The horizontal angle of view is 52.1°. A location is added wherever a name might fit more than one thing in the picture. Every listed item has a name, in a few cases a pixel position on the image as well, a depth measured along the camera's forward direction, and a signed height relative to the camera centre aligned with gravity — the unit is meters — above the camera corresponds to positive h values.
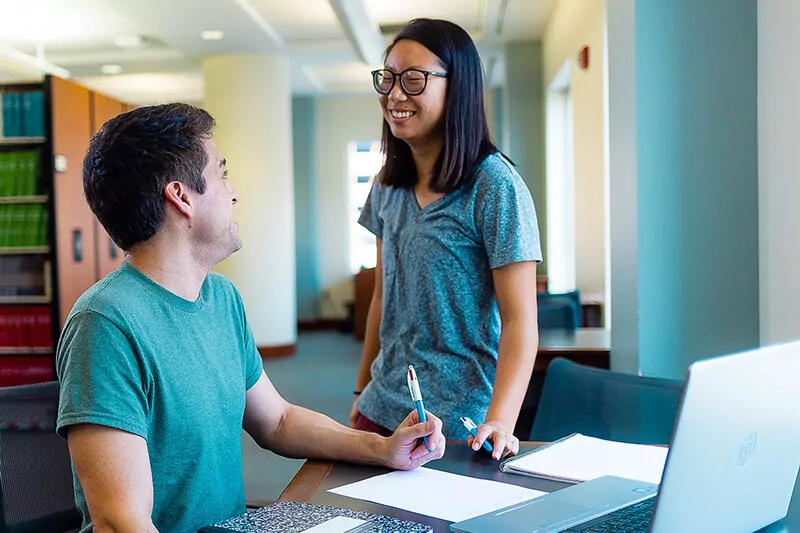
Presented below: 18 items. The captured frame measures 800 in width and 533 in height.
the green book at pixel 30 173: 5.24 +0.48
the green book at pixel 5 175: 5.25 +0.47
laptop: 0.79 -0.24
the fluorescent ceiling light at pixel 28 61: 6.85 +1.66
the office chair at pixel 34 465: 1.49 -0.41
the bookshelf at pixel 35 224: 5.22 +0.15
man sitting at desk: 1.04 -0.16
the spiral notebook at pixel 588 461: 1.27 -0.37
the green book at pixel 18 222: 5.29 +0.17
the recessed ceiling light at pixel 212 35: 7.00 +1.82
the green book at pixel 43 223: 5.27 +0.16
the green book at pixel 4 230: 5.30 +0.12
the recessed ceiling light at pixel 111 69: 8.54 +1.87
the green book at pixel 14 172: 5.24 +0.49
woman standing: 1.53 -0.02
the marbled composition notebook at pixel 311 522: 1.01 -0.35
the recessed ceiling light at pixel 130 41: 7.52 +1.91
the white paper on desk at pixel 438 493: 1.12 -0.37
